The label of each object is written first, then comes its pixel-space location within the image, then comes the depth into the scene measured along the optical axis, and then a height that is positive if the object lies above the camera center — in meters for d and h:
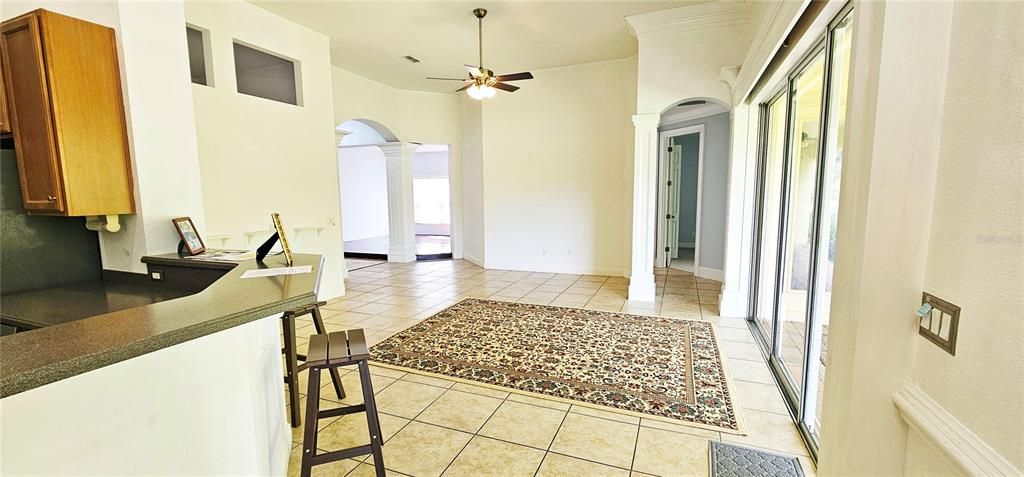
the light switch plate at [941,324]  0.93 -0.32
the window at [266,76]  4.13 +1.30
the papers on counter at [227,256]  2.25 -0.33
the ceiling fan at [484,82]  4.16 +1.19
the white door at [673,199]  6.93 -0.10
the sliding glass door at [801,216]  2.18 -0.16
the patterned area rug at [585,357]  2.63 -1.29
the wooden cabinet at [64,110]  1.95 +0.44
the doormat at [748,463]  1.96 -1.33
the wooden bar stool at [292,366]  2.36 -0.96
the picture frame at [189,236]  2.28 -0.21
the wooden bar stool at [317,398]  1.67 -0.83
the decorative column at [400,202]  7.59 -0.11
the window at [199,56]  3.71 +1.30
